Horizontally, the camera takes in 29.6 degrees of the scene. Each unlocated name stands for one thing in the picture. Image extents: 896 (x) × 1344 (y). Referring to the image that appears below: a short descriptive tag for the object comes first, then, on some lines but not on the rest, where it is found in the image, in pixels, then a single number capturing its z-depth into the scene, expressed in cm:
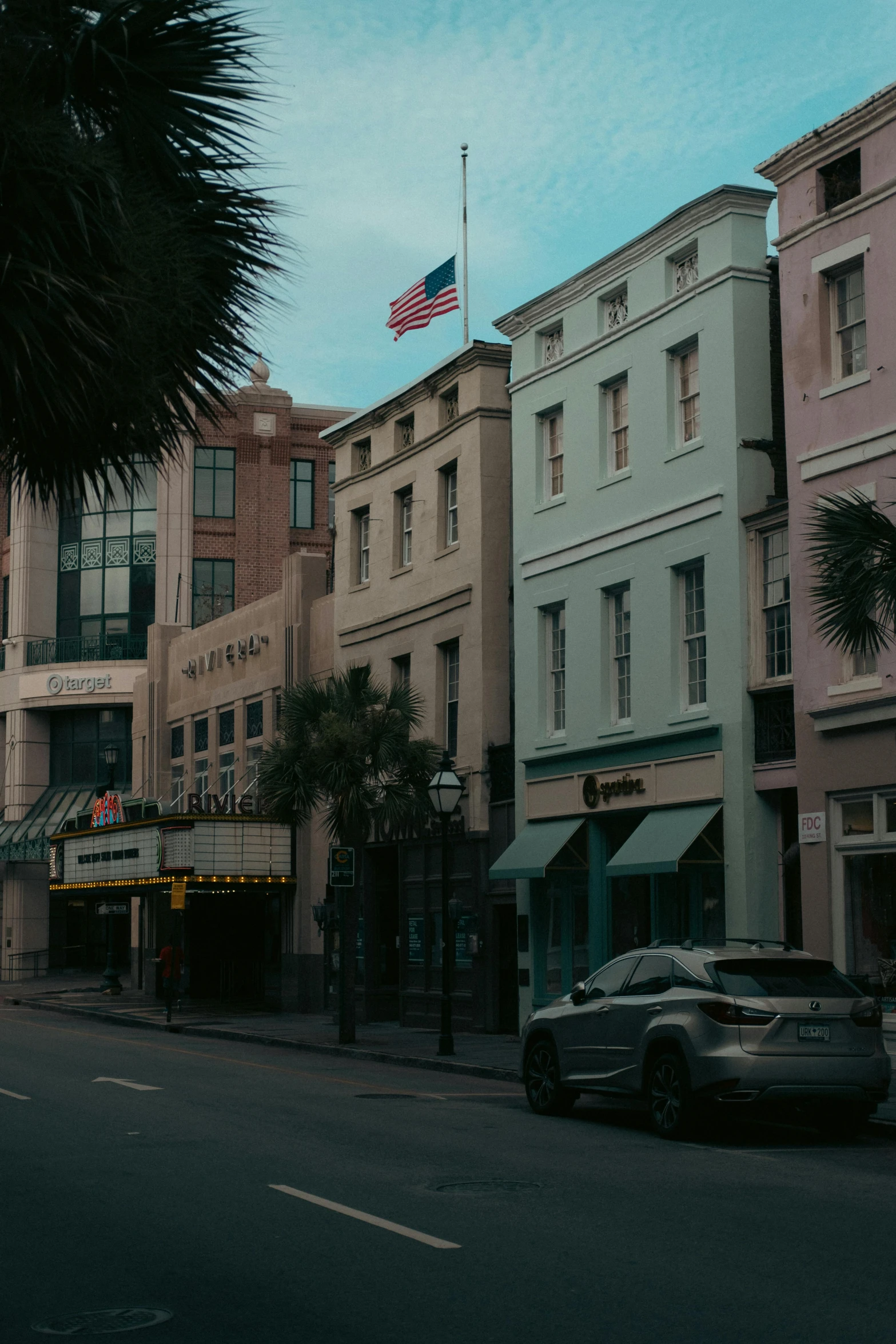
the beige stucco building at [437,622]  3017
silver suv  1412
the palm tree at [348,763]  2767
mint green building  2341
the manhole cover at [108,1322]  760
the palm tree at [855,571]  1512
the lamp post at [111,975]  4550
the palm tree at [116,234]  902
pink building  2080
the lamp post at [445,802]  2502
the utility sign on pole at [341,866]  2727
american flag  3153
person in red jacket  3525
